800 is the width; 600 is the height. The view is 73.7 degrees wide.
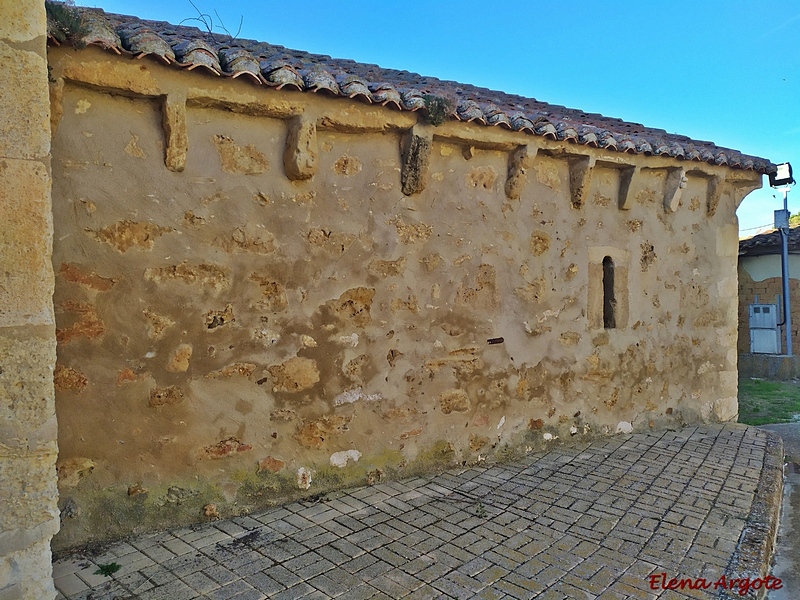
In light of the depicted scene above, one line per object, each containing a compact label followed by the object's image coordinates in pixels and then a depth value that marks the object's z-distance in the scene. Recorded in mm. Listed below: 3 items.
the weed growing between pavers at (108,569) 3039
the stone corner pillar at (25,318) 2262
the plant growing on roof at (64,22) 3023
